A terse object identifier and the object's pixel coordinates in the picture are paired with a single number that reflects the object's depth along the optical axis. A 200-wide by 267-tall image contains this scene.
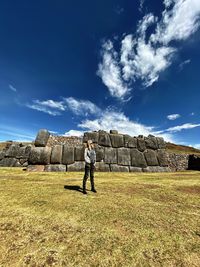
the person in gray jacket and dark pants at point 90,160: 7.10
